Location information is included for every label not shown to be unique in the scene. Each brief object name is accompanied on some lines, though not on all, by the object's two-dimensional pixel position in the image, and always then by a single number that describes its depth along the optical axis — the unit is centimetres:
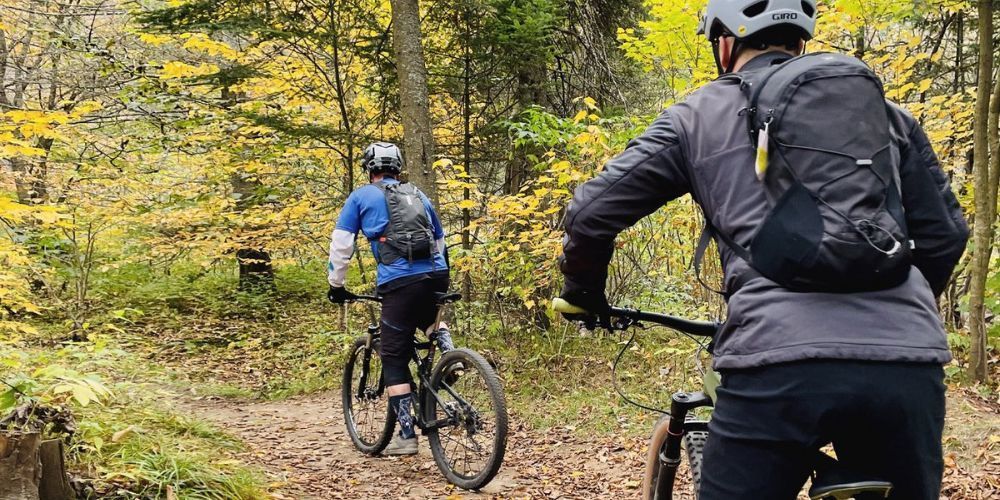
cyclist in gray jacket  153
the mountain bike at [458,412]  452
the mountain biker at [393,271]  501
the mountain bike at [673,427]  232
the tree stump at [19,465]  277
